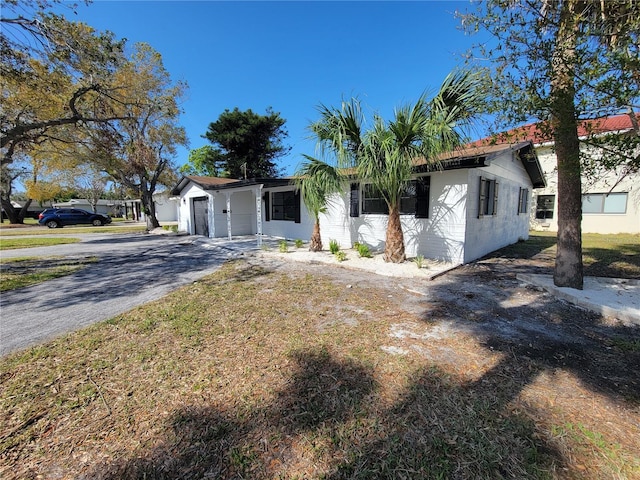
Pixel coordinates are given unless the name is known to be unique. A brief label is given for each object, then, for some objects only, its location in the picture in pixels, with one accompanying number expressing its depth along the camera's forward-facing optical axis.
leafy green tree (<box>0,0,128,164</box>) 6.61
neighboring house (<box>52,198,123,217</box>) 46.69
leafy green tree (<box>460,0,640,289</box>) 2.99
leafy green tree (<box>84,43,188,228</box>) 13.99
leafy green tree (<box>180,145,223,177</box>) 26.41
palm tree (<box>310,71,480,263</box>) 5.57
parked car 23.73
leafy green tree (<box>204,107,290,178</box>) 24.28
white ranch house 7.18
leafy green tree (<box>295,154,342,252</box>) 7.71
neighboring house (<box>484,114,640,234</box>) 13.41
